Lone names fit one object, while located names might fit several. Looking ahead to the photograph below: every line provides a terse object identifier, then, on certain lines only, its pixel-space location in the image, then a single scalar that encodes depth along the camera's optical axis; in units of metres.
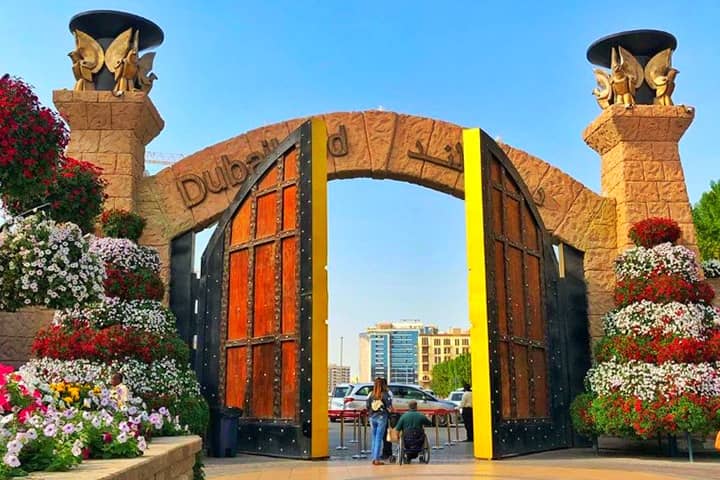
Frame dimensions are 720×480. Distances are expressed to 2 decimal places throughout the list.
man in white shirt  16.72
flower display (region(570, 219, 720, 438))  10.58
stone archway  12.97
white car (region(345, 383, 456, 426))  21.39
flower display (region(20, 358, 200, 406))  9.80
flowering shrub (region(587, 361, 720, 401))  10.62
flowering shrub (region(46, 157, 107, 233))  10.02
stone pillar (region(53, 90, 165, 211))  12.48
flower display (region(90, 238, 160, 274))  11.19
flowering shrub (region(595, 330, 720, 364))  10.92
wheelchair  10.80
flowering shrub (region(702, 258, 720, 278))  13.42
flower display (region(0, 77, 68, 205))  7.64
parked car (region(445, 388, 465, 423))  27.48
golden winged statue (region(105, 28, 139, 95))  12.61
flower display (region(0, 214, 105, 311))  8.30
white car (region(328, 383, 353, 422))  23.27
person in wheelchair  10.81
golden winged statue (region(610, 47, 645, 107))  13.48
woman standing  10.85
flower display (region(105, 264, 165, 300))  11.01
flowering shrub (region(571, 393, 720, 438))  10.40
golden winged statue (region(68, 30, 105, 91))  12.78
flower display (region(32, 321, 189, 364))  10.20
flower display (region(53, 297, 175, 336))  10.66
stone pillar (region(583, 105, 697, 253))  13.33
